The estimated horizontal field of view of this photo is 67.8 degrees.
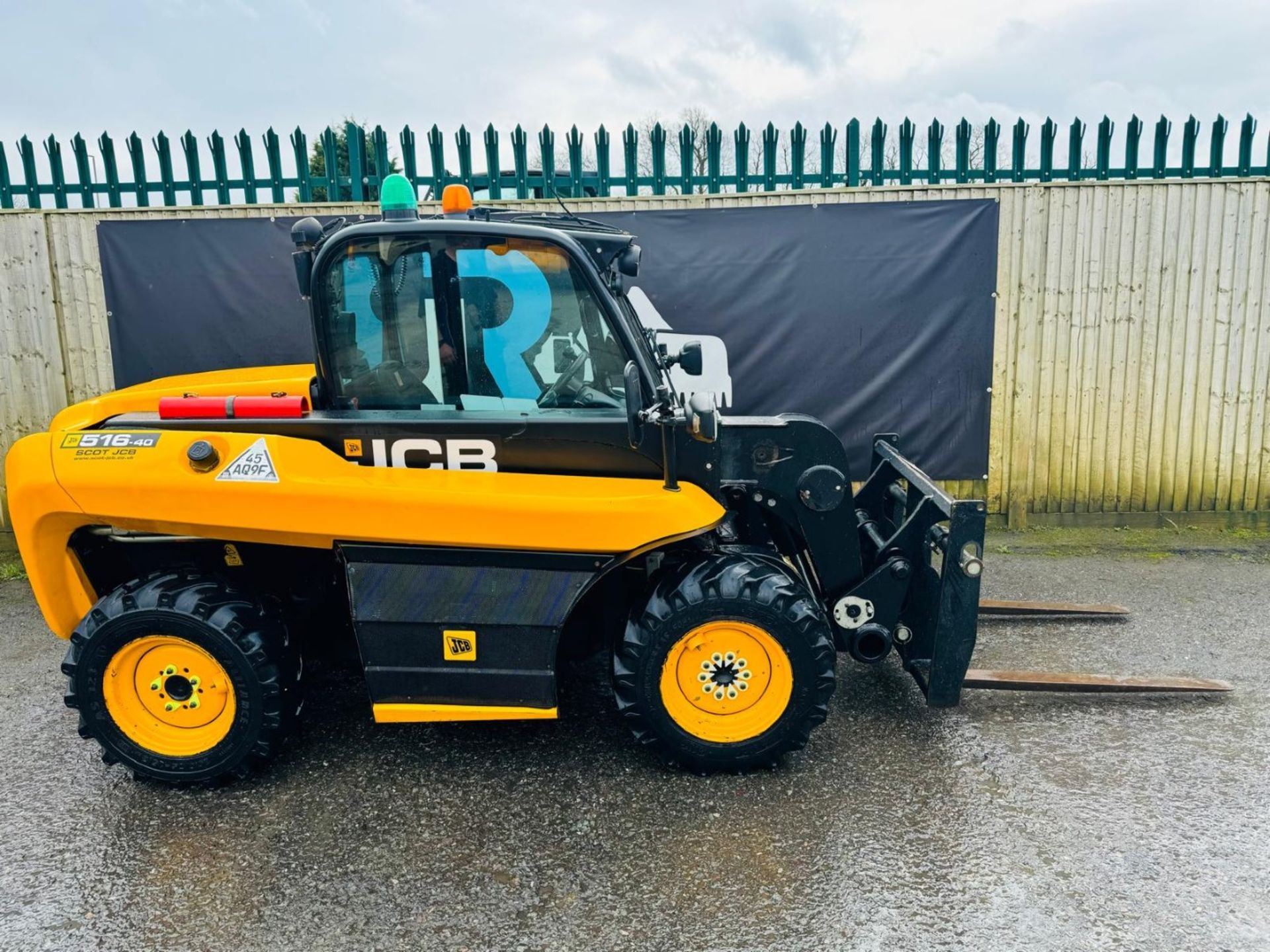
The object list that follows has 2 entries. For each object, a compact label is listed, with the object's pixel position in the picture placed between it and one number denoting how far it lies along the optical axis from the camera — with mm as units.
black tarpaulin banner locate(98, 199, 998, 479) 6711
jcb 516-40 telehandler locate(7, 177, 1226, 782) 3535
